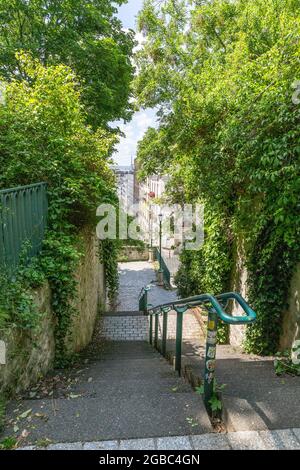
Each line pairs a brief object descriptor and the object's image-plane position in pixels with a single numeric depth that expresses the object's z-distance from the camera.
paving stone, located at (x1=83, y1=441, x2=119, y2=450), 1.81
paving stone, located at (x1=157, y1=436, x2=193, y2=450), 1.79
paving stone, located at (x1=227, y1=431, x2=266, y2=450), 1.77
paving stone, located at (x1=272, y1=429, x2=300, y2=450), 1.78
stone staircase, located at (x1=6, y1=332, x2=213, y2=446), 1.93
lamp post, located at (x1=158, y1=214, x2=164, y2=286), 13.95
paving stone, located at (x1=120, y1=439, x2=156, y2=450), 1.81
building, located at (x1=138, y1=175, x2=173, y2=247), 25.16
